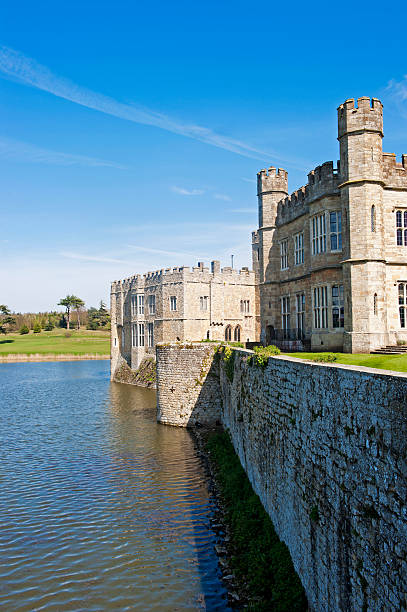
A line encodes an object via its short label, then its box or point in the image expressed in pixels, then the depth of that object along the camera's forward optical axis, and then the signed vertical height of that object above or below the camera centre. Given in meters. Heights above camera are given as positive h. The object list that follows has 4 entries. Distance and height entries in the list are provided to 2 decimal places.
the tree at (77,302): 119.38 +5.71
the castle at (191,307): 45.59 +1.50
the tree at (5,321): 116.34 +1.46
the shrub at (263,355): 12.51 -0.90
